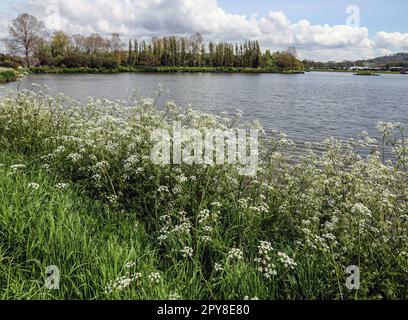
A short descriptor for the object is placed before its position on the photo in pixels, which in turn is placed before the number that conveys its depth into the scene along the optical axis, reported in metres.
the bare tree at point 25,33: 78.44
